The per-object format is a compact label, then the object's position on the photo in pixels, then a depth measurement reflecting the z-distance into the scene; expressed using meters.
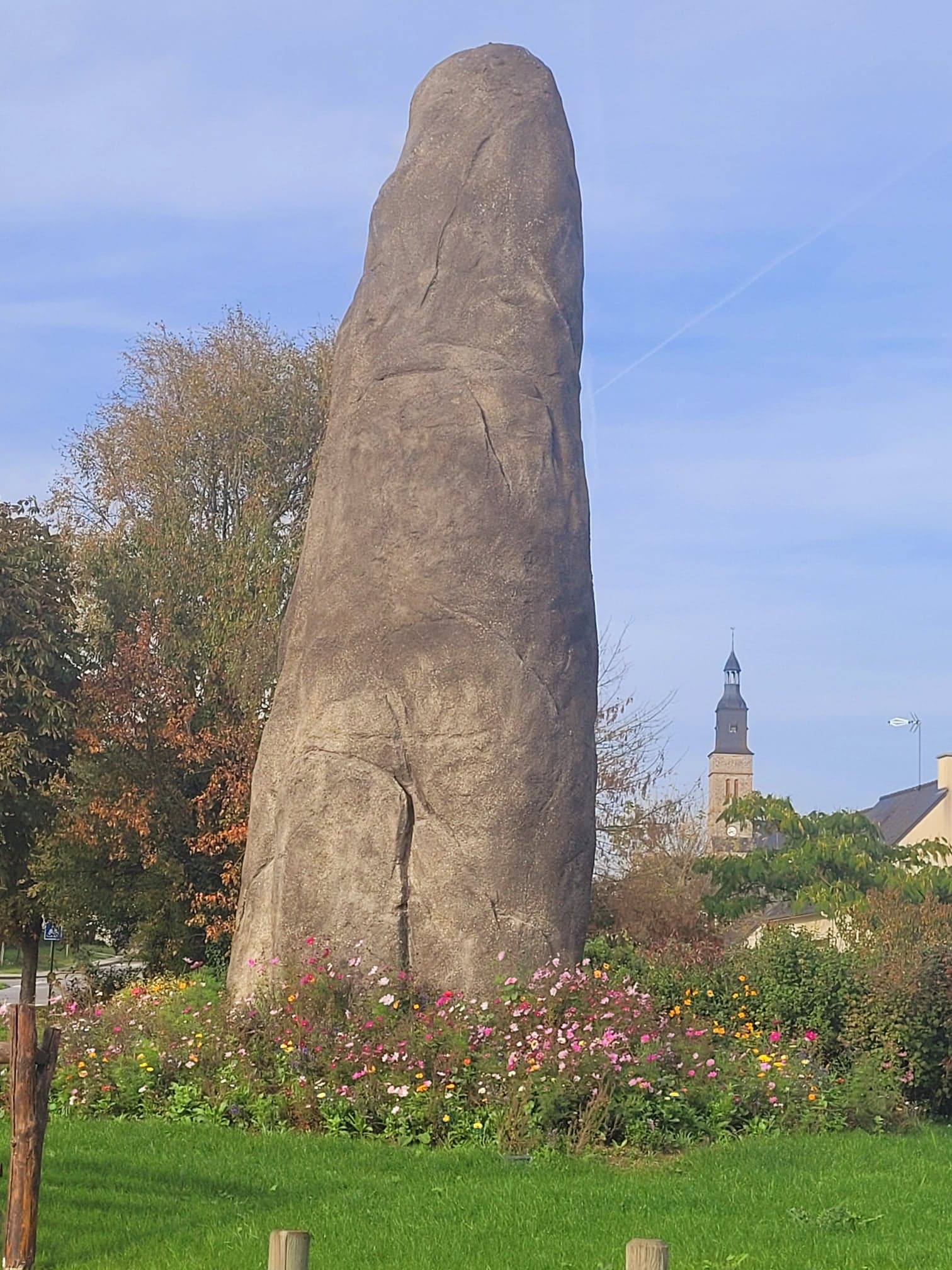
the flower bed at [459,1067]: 10.89
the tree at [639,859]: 23.53
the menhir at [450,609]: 12.94
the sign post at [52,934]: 27.16
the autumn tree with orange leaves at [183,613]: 21.84
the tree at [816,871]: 20.34
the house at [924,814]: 54.38
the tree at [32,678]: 22.30
